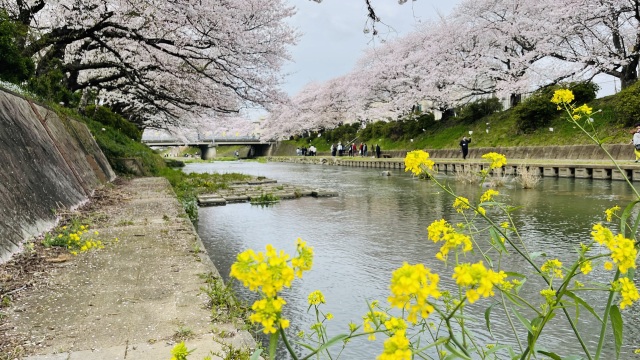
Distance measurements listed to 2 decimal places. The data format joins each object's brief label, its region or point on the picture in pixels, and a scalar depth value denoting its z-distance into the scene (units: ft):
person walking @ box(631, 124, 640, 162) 44.57
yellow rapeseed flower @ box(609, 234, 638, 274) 3.99
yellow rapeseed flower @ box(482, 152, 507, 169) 6.71
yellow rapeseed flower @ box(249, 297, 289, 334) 3.26
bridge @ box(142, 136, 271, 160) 188.55
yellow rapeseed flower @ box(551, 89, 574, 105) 6.27
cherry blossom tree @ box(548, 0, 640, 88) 62.64
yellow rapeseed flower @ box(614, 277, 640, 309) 4.27
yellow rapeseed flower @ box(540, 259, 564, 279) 5.86
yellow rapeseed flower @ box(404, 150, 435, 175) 5.65
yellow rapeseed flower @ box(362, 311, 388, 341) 4.55
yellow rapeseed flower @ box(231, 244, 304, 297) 3.23
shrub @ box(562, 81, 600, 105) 70.38
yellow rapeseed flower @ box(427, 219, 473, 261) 4.36
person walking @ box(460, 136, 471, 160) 73.93
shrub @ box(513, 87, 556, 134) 71.77
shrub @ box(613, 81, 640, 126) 56.00
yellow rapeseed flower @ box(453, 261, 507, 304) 3.22
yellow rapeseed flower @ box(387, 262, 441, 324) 3.16
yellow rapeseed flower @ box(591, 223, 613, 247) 4.28
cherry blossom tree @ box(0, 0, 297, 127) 30.37
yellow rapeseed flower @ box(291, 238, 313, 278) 3.44
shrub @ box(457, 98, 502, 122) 91.97
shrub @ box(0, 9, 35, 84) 25.92
